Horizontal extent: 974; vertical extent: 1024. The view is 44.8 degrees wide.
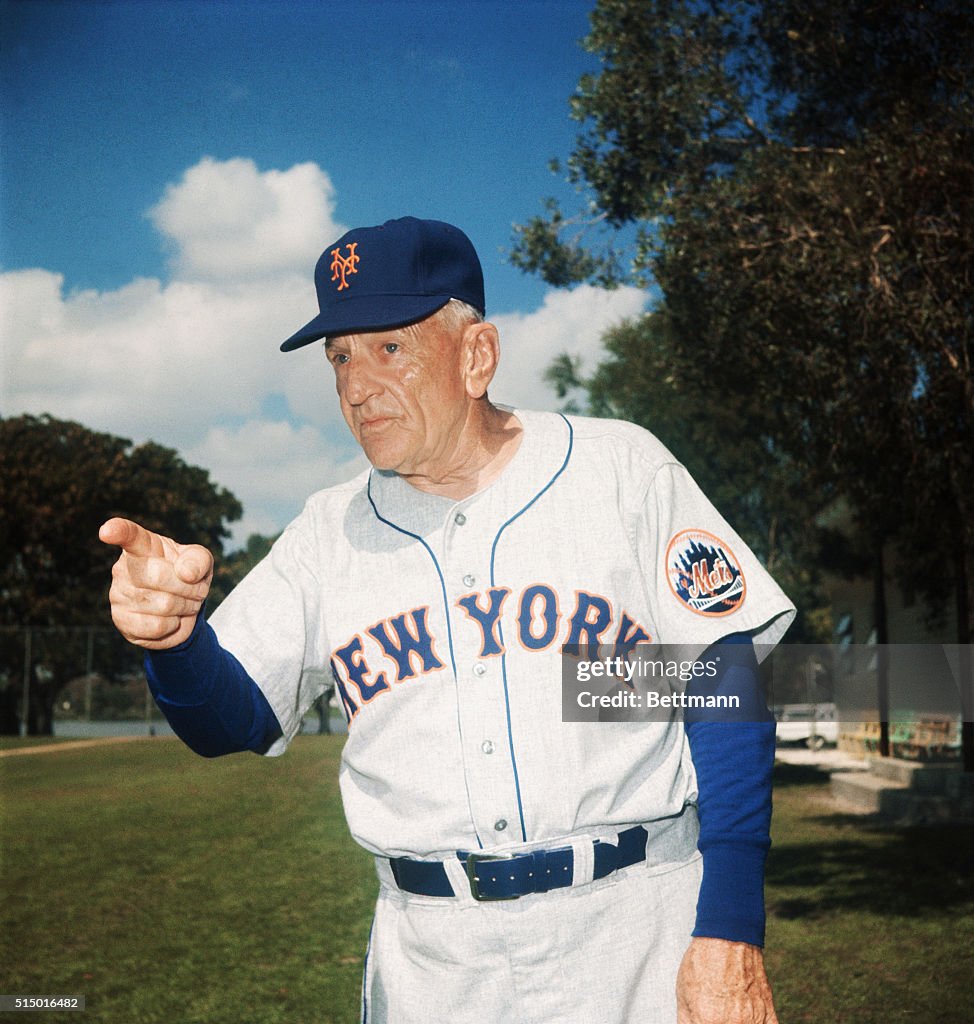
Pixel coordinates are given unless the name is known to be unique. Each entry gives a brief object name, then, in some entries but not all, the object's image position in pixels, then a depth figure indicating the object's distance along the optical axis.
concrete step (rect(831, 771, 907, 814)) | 15.81
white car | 31.18
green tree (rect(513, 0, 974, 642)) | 10.45
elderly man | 2.55
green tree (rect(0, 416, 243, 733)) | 38.28
